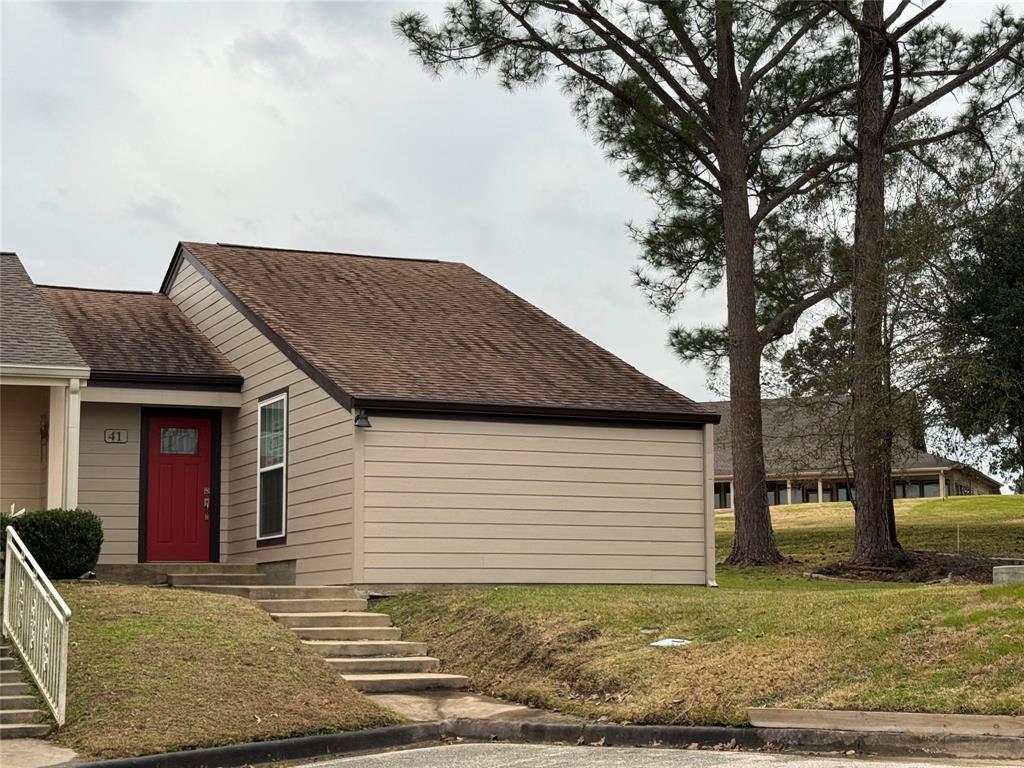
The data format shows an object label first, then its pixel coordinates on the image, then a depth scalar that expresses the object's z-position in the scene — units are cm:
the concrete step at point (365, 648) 1359
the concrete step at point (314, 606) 1493
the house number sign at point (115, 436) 1898
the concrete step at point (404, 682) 1248
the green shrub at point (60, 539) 1557
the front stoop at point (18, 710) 1037
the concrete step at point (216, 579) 1720
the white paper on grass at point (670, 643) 1197
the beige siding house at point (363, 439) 1656
